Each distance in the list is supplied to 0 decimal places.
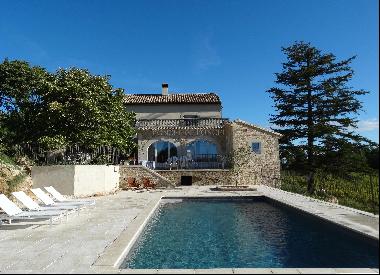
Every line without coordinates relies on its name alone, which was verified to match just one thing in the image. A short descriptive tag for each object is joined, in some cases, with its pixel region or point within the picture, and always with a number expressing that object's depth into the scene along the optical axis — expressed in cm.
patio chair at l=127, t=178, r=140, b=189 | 2719
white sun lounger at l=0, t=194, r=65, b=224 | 1065
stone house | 3036
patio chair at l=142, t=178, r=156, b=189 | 2683
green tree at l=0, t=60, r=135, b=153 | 2698
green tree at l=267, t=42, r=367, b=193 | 3484
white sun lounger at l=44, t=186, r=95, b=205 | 1415
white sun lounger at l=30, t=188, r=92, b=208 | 1325
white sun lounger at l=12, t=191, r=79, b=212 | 1184
